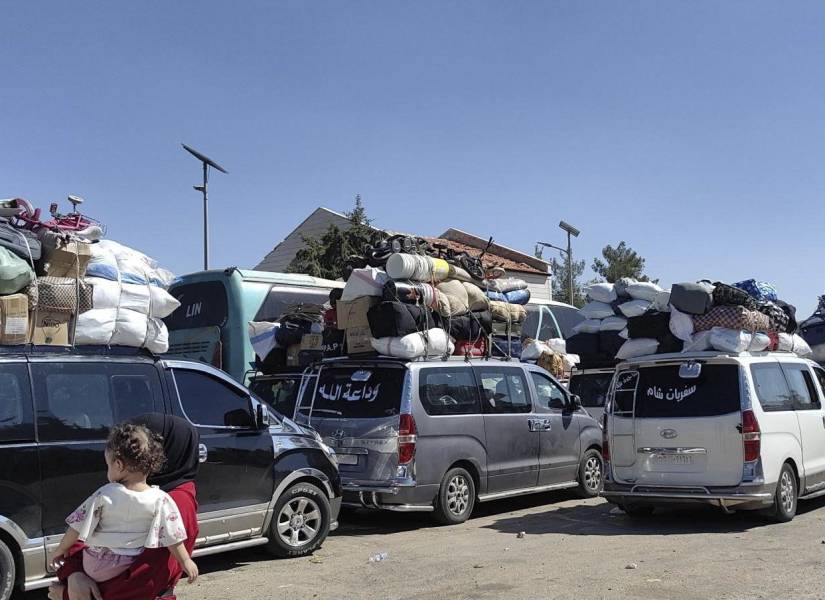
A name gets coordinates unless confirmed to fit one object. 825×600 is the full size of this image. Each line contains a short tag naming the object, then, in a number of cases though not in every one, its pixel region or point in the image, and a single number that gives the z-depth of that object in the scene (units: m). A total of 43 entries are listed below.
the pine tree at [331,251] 28.56
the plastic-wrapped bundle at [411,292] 10.77
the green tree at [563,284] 50.52
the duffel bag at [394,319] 10.35
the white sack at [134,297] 7.89
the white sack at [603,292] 14.75
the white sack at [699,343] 10.56
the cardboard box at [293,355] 13.51
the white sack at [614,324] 14.62
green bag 7.18
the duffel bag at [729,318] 10.52
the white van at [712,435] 9.54
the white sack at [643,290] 13.48
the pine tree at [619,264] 45.97
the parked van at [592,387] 14.98
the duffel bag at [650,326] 11.45
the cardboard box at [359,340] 10.75
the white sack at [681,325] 10.86
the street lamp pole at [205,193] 21.50
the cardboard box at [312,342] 13.48
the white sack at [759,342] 10.80
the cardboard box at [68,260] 7.70
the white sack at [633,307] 13.84
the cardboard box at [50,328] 7.43
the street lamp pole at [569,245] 29.06
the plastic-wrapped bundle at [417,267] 10.85
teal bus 14.83
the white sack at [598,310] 14.88
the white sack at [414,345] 10.28
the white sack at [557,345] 18.29
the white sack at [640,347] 11.67
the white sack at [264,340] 13.52
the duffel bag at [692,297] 10.70
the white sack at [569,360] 17.92
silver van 9.91
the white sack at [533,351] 17.11
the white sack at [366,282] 10.82
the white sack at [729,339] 10.30
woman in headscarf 3.98
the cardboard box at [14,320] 7.13
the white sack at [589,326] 14.95
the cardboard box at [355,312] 10.82
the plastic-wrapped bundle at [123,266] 8.10
